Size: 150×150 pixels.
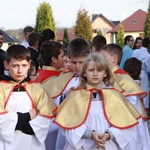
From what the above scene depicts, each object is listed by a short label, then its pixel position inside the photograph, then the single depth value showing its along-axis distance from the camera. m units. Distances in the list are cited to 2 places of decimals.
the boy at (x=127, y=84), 5.46
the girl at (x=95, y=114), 4.36
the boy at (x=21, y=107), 4.29
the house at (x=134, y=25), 75.44
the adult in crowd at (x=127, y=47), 13.45
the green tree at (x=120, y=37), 59.00
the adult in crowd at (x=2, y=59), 7.93
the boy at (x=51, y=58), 5.76
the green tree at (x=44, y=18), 41.28
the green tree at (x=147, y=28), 45.25
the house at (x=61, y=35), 83.25
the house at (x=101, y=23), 94.06
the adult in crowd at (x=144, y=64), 11.95
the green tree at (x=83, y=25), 48.72
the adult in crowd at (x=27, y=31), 11.11
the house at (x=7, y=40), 60.81
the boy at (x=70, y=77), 5.04
